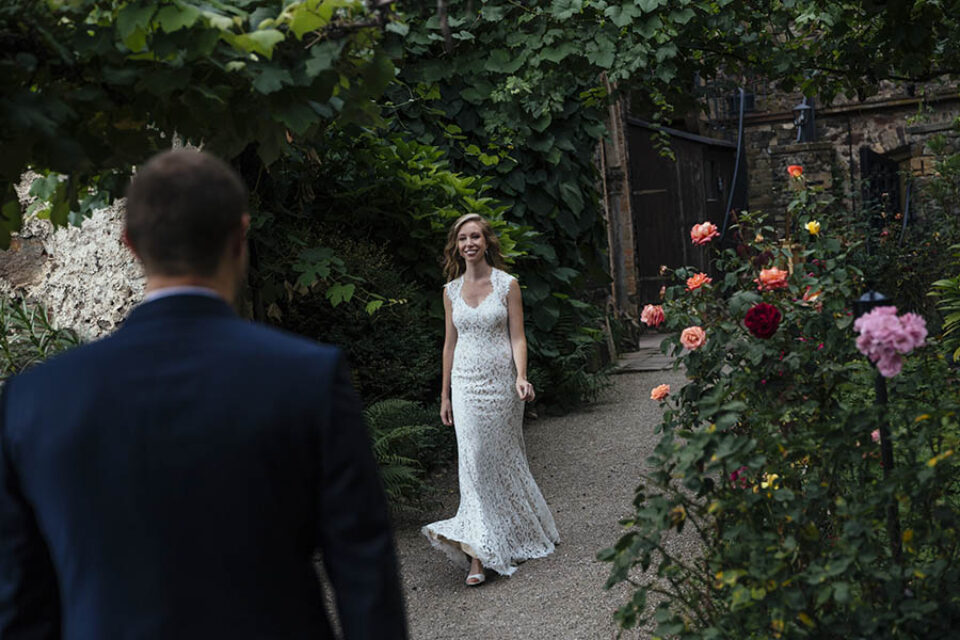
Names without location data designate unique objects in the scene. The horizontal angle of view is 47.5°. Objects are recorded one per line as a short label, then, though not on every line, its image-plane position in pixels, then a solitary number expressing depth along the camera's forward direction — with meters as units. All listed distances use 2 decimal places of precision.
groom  1.64
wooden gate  21.11
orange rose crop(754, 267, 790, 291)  4.11
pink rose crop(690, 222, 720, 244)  4.92
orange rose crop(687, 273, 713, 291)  4.59
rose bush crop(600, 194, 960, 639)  3.08
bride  6.21
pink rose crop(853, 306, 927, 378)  3.04
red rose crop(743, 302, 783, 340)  3.80
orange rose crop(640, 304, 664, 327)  4.80
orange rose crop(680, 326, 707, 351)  4.25
